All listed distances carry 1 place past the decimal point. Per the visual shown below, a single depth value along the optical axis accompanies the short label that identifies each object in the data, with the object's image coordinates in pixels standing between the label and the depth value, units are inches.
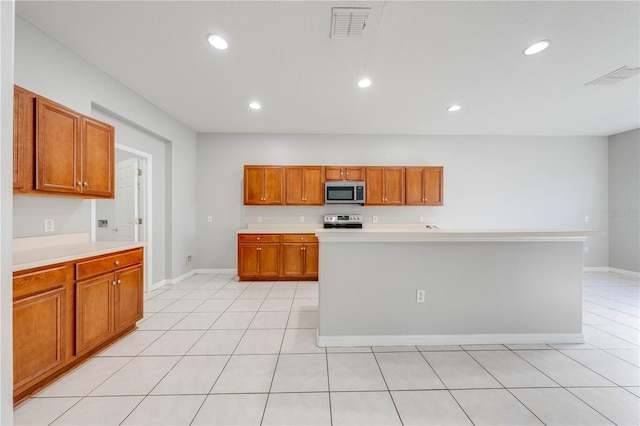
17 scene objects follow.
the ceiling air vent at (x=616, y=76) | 104.9
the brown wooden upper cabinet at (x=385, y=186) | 188.2
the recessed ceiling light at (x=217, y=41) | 85.4
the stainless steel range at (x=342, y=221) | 189.2
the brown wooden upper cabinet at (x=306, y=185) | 186.9
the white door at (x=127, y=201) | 148.9
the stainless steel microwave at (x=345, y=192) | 182.9
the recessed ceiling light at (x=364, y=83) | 113.2
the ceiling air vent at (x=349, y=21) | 73.6
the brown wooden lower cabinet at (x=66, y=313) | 61.6
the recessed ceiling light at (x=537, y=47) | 87.6
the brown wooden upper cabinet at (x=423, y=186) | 188.5
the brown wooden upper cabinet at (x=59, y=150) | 70.9
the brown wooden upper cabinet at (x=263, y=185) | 185.6
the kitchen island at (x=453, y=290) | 90.5
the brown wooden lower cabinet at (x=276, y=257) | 173.8
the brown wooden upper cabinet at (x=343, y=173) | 188.2
